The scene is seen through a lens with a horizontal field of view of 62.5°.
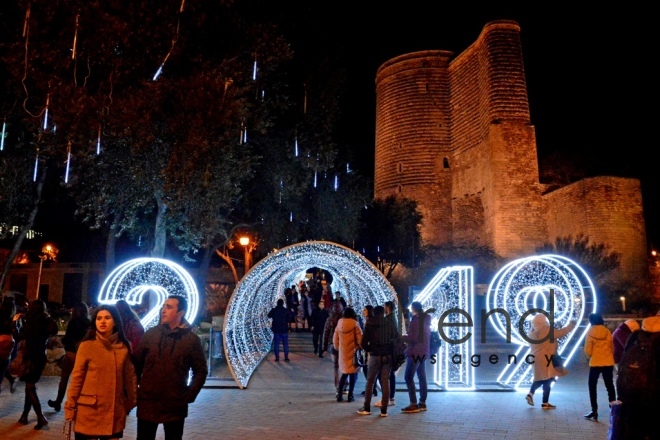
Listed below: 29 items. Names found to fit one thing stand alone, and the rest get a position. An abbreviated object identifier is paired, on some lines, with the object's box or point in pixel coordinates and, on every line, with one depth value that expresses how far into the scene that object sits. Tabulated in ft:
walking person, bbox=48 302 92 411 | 23.34
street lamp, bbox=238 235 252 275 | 84.17
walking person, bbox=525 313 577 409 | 25.89
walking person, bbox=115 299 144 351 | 20.31
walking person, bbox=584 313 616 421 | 23.99
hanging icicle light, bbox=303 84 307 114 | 61.26
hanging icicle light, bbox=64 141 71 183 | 42.66
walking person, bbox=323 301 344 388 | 35.81
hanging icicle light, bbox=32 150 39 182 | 47.18
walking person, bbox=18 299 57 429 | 21.44
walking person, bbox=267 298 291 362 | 41.63
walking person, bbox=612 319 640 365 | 20.64
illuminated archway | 33.35
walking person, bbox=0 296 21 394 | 21.94
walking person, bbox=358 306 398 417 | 24.72
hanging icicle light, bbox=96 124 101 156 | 42.14
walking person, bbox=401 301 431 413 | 25.89
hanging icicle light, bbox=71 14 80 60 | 41.19
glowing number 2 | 32.19
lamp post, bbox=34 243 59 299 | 113.39
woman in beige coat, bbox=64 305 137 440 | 12.43
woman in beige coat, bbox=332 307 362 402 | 27.37
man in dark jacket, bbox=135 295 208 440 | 12.76
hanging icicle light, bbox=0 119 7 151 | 44.02
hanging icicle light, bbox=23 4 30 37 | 40.15
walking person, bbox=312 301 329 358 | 45.83
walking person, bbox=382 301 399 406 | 25.57
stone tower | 94.12
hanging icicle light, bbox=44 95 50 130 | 41.23
